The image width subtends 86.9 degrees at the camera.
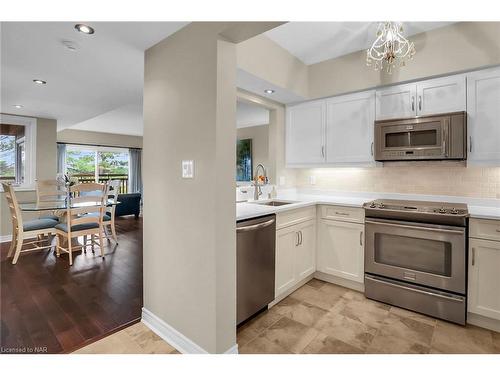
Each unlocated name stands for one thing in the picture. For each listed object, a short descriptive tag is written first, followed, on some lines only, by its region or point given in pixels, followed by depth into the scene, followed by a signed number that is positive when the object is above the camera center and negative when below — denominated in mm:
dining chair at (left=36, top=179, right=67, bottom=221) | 4328 -116
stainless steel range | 2176 -642
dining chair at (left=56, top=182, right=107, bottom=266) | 3520 -472
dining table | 3441 -301
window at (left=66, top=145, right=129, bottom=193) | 7509 +619
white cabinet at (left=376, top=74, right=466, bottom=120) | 2416 +853
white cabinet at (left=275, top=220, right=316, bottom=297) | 2449 -705
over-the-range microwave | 2365 +456
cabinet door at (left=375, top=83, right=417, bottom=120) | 2641 +859
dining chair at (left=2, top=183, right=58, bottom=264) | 3451 -590
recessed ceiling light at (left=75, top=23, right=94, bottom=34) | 1809 +1088
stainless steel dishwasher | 1996 -644
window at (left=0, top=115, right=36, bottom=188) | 4812 +603
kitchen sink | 3121 -217
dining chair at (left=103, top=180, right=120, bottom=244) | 4242 -471
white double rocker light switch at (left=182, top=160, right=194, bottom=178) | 1713 +105
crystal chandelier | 2005 +1266
